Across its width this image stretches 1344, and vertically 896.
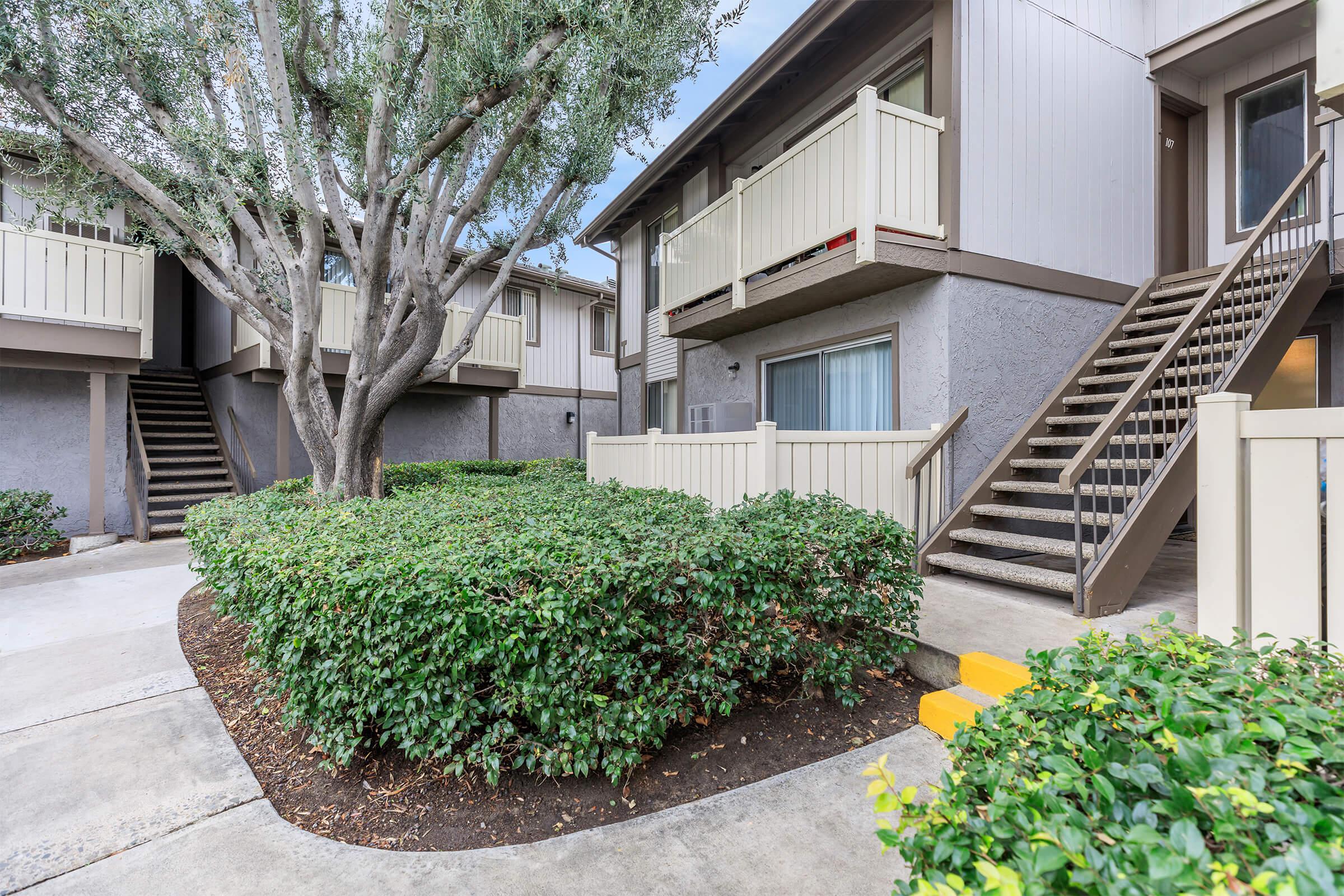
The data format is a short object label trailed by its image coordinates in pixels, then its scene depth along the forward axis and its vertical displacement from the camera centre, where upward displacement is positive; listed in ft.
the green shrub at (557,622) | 7.62 -2.30
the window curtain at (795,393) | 23.11 +2.51
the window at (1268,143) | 21.43 +11.43
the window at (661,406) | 34.68 +2.93
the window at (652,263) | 35.65 +11.40
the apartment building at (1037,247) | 16.40 +6.87
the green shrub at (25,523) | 23.80 -2.79
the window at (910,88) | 19.89 +12.45
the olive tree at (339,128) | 16.58 +10.04
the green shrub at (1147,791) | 2.70 -1.73
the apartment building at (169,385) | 25.88 +3.95
